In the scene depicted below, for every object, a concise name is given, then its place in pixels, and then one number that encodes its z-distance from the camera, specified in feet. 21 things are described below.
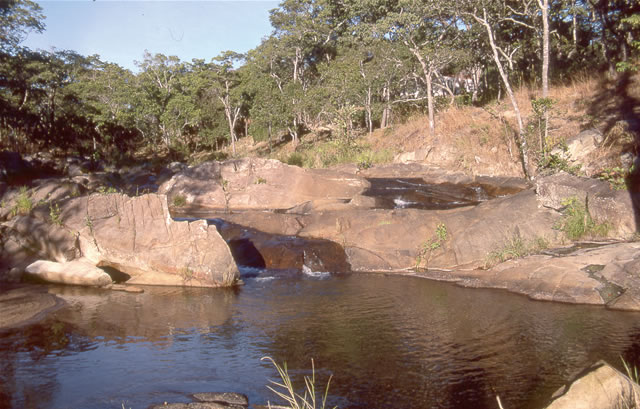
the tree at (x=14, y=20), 102.36
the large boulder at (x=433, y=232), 42.65
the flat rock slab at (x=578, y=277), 32.58
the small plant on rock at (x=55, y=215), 41.24
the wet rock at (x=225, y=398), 20.71
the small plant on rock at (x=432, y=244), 43.42
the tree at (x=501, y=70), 66.69
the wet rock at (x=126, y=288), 37.65
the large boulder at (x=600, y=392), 12.73
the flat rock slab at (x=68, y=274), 38.47
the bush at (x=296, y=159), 95.00
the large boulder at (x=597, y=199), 40.98
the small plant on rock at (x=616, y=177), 43.09
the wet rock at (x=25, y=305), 30.99
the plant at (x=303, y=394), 20.68
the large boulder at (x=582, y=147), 63.21
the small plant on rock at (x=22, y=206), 45.70
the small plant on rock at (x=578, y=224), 41.39
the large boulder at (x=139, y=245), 39.75
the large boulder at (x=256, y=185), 66.49
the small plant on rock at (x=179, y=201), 68.18
